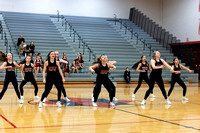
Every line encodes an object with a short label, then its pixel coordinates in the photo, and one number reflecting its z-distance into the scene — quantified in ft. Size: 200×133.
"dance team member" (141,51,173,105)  33.96
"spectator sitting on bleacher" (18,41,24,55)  72.14
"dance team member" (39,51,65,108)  31.48
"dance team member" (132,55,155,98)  42.66
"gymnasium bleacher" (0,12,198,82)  78.02
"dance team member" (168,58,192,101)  38.78
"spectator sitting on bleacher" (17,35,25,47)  72.64
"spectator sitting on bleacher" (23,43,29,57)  71.05
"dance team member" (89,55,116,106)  32.65
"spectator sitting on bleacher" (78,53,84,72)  72.14
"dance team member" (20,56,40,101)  37.32
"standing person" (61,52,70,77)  69.41
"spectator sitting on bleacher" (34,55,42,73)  67.15
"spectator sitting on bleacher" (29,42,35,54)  71.48
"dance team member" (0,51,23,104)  33.27
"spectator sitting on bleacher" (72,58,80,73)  71.75
